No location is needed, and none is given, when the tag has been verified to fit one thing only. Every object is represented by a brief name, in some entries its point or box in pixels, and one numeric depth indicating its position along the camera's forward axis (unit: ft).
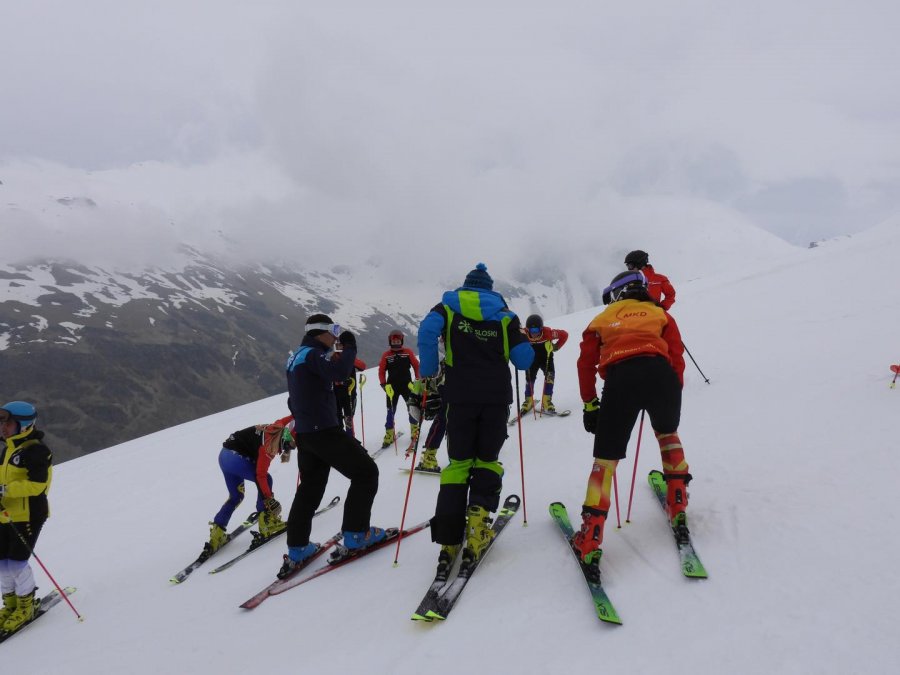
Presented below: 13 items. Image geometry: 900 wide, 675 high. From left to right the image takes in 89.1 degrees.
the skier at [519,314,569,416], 32.63
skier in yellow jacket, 18.29
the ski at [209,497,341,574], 19.33
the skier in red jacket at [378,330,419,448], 34.17
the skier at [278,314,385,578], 16.80
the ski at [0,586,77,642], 18.81
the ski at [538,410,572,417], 31.63
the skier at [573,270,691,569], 12.41
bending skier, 21.56
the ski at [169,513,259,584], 19.24
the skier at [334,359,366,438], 26.58
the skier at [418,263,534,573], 13.96
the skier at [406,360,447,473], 15.39
